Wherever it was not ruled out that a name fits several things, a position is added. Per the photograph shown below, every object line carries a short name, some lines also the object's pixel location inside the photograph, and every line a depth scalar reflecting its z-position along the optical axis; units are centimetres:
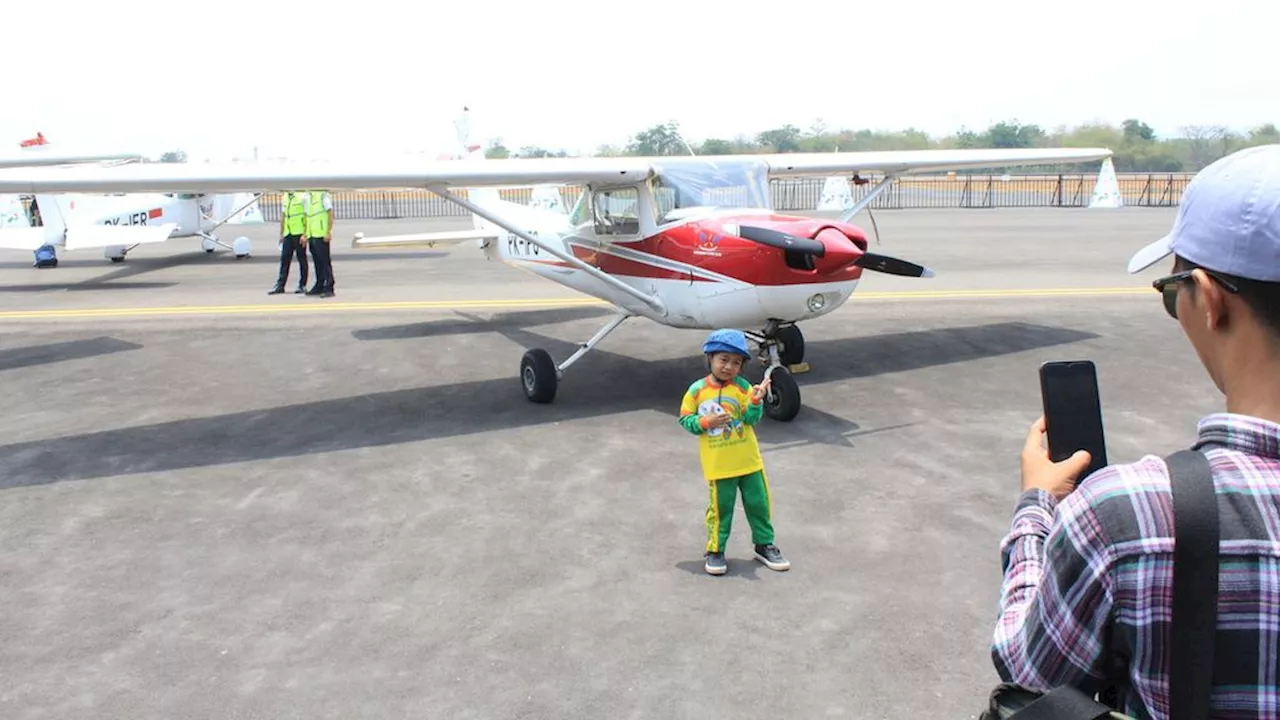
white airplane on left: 2050
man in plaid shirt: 136
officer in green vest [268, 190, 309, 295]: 1756
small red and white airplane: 827
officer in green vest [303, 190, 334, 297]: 1712
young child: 550
